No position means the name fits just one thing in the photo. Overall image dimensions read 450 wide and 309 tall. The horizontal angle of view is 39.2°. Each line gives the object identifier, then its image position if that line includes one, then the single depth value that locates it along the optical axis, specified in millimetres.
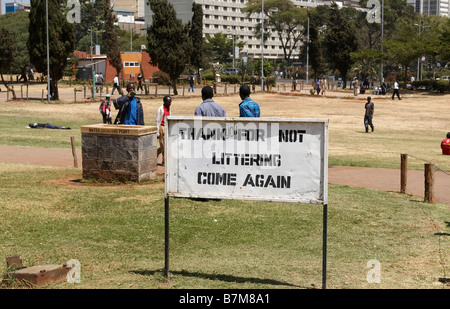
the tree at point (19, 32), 70312
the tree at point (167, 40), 49625
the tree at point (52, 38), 42719
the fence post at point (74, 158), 15859
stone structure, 12188
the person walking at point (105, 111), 26297
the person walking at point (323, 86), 55719
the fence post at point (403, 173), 13562
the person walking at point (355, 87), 54375
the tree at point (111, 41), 60812
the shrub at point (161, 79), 65744
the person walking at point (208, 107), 9930
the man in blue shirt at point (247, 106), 9942
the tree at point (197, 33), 68006
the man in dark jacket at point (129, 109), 13703
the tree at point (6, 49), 60641
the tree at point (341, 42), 64750
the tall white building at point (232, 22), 138500
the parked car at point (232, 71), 89662
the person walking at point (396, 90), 51234
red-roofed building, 77500
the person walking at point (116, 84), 45981
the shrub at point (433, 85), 59125
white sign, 6086
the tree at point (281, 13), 122188
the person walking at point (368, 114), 29672
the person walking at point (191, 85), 54594
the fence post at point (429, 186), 12273
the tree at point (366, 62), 62141
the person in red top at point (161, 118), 14105
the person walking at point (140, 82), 51000
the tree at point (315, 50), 65000
